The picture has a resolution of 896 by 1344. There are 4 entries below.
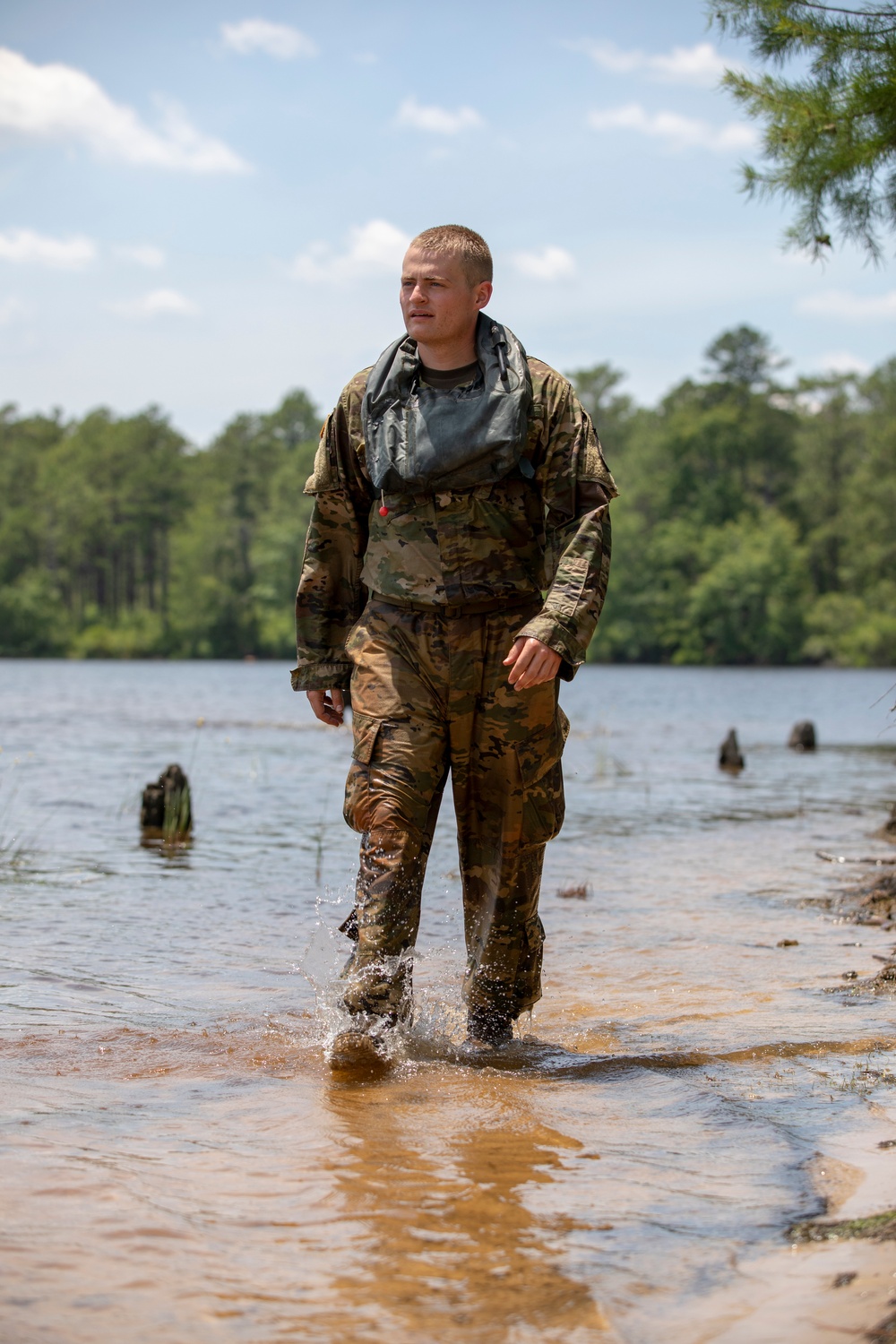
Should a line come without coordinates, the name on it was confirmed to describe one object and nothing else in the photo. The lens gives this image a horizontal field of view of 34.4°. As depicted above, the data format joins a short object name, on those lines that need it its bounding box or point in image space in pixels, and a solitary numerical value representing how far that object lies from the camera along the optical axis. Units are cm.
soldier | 423
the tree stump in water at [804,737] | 2305
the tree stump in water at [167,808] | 1095
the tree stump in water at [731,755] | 1884
